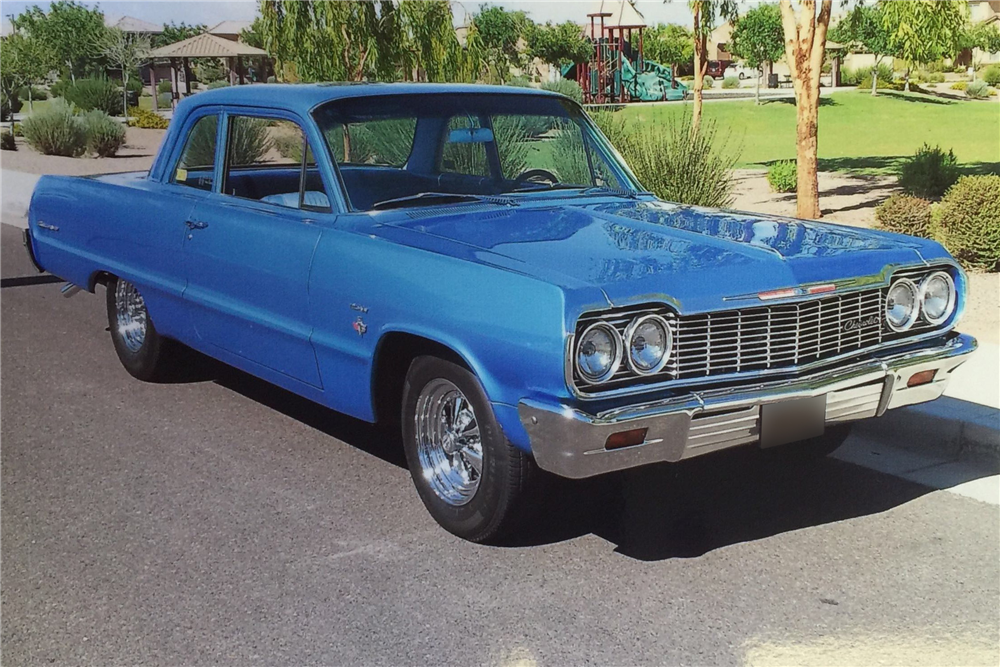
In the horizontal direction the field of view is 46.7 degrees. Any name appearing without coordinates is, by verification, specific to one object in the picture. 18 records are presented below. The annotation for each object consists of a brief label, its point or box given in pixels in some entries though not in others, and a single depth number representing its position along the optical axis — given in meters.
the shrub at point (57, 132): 25.47
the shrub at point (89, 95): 39.25
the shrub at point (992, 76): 64.81
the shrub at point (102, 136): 25.67
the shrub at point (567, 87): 39.47
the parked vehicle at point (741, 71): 87.56
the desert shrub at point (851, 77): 68.38
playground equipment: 50.81
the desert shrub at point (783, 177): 16.88
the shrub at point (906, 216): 10.95
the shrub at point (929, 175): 14.37
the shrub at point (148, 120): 36.75
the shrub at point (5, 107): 42.71
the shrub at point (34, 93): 55.97
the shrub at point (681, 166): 10.48
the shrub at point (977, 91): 55.97
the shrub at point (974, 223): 9.72
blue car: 3.89
